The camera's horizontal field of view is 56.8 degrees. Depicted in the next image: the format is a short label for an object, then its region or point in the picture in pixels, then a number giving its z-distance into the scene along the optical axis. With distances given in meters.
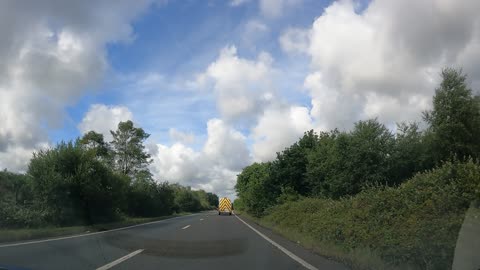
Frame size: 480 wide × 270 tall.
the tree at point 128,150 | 72.56
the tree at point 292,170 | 39.25
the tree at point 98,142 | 69.25
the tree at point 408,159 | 33.68
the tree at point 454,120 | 30.98
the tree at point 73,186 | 29.70
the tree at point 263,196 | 40.66
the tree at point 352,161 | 34.12
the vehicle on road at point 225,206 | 71.55
